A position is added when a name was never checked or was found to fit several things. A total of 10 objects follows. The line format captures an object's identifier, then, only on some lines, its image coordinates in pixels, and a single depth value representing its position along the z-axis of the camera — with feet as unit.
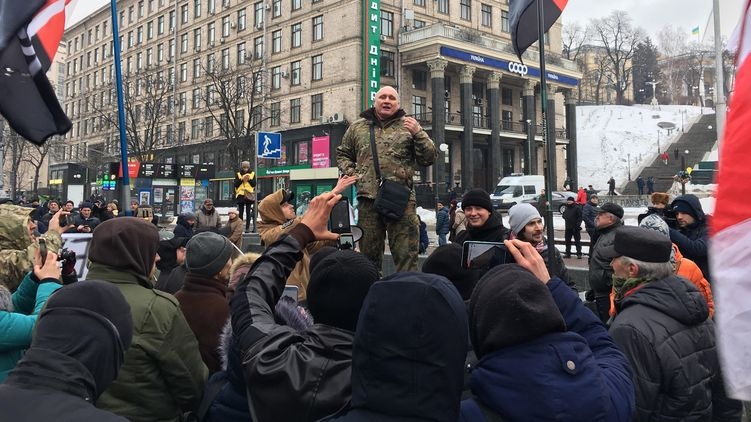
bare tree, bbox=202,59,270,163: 118.95
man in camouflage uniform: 15.02
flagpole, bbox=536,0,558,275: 11.81
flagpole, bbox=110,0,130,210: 18.28
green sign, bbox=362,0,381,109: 119.03
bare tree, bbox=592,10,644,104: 296.49
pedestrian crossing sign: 49.45
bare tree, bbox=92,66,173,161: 124.16
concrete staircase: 164.25
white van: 114.73
